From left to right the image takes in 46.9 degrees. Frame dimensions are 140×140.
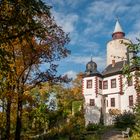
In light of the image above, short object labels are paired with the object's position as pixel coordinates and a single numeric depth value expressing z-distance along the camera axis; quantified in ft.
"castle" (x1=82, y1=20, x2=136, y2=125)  74.54
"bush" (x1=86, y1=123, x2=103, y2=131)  60.57
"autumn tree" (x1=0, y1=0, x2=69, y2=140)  33.12
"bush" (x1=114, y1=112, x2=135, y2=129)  58.70
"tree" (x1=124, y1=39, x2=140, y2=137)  22.10
